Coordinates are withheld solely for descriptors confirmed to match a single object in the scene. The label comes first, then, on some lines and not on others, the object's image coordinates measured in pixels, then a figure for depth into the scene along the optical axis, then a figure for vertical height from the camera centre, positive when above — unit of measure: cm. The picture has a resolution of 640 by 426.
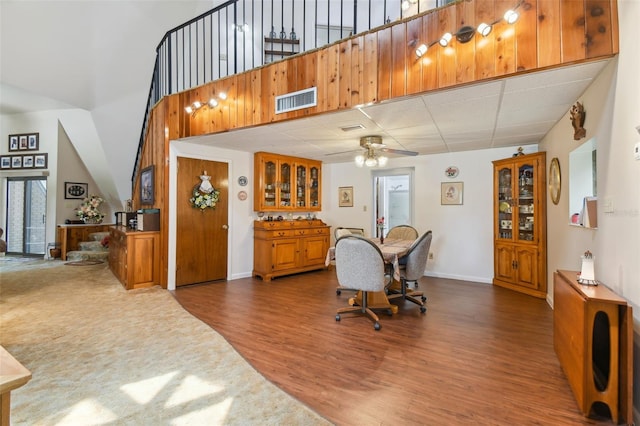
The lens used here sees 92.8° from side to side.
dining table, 339 -59
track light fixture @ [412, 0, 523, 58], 225 +148
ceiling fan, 421 +90
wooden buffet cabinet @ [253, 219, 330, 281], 539 -60
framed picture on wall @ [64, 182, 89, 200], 773 +61
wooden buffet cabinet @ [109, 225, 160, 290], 456 -68
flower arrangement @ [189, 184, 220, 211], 491 +26
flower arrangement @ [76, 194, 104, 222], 775 +12
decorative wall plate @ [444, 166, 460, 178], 549 +81
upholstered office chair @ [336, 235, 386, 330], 317 -53
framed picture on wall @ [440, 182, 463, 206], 546 +42
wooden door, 482 -24
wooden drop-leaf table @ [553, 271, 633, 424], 169 -79
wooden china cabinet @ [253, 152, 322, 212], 558 +62
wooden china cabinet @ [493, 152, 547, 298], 421 -11
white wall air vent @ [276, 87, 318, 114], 330 +129
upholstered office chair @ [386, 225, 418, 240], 504 -29
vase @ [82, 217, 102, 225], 783 -16
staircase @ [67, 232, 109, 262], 700 -88
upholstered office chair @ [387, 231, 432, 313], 368 -56
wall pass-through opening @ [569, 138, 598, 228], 245 +30
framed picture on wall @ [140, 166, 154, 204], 504 +50
